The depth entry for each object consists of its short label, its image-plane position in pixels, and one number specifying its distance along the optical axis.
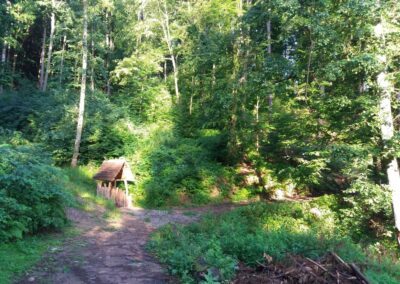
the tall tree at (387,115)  11.44
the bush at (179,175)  17.58
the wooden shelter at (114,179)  15.48
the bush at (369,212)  11.44
